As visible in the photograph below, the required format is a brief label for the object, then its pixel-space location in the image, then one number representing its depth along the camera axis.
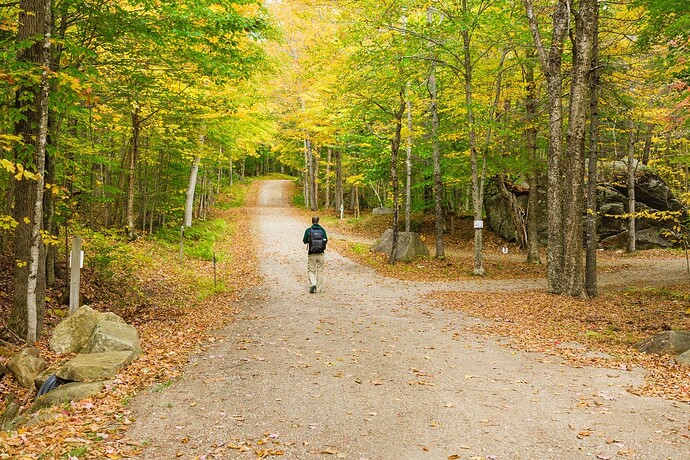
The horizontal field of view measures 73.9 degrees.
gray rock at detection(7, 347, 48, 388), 6.41
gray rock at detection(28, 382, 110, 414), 5.45
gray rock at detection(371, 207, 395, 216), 31.48
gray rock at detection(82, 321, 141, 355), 7.11
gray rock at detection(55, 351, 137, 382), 6.00
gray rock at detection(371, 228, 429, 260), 19.08
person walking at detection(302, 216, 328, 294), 12.77
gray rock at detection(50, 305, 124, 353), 7.56
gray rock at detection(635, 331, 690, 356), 7.04
